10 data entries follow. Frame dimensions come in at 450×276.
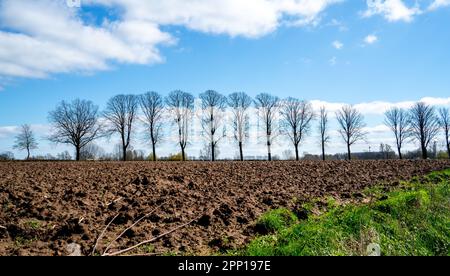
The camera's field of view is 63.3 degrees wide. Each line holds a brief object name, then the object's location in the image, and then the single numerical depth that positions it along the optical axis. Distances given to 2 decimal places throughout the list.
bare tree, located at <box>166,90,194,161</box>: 63.10
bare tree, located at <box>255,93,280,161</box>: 68.19
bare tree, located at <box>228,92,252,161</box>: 65.70
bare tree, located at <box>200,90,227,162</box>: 65.81
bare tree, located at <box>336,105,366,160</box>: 71.88
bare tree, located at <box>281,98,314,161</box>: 70.06
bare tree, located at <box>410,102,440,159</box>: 72.06
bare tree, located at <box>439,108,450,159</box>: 73.38
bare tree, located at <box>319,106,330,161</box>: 71.81
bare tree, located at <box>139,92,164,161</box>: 61.95
